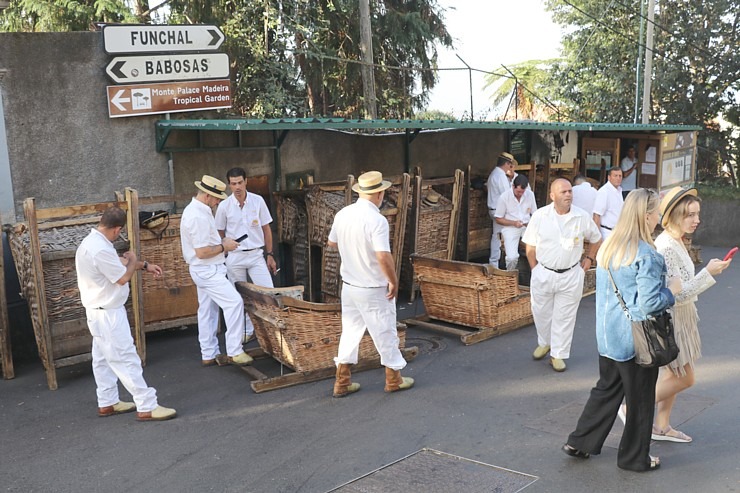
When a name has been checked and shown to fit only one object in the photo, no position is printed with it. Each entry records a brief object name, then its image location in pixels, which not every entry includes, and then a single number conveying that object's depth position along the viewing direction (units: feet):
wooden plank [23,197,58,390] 22.52
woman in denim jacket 15.39
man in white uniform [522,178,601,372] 23.76
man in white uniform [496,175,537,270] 35.35
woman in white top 16.48
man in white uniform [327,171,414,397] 21.21
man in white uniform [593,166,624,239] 34.45
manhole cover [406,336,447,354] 27.25
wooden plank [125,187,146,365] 24.77
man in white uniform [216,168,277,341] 27.27
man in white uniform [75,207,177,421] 19.97
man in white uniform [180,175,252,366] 24.31
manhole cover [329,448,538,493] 16.56
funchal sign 27.63
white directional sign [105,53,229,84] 27.84
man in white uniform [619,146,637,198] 48.91
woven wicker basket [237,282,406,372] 22.98
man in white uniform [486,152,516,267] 37.47
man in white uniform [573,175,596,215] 35.76
